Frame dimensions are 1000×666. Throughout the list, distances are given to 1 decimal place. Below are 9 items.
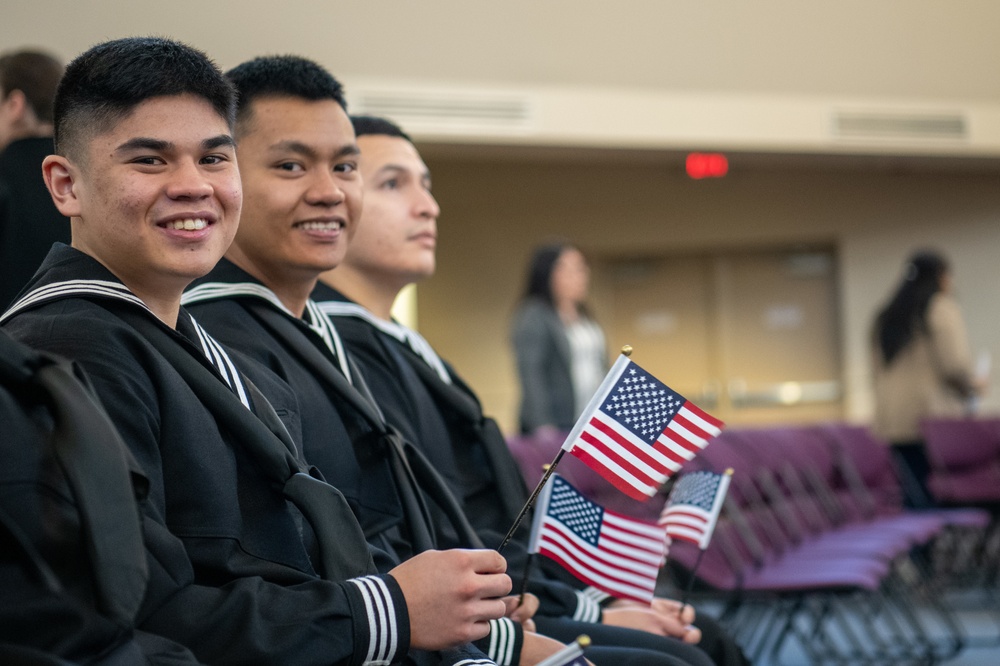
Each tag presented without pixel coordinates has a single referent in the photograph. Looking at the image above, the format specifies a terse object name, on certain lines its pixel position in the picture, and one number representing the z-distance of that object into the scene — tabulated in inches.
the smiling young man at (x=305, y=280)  89.4
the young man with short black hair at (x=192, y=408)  61.3
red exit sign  350.6
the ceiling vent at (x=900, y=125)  344.5
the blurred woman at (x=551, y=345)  265.0
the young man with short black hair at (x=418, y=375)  108.0
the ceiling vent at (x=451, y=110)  302.2
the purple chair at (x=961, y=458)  290.4
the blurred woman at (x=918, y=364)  302.4
